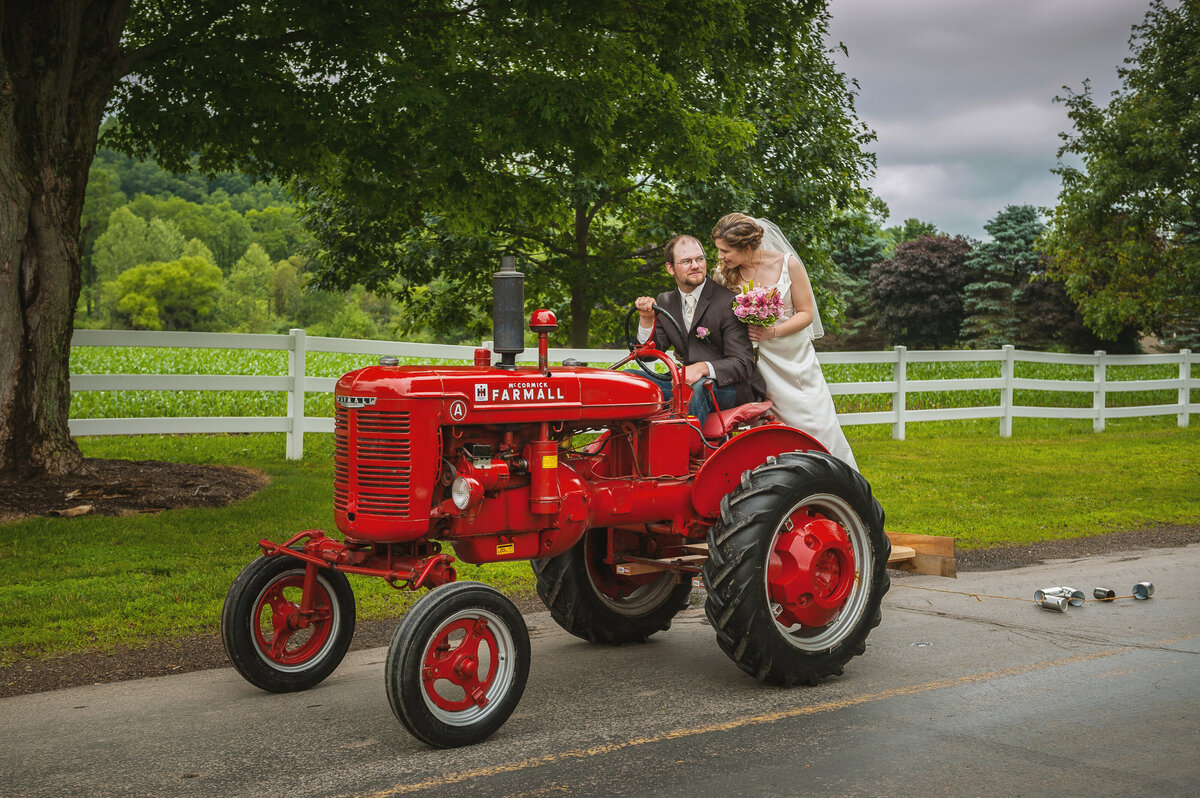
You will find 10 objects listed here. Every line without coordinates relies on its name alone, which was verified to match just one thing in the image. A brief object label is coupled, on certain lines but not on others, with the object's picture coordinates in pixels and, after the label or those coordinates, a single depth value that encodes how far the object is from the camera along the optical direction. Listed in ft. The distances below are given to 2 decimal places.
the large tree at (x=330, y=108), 32.53
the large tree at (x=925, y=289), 150.20
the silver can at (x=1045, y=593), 23.09
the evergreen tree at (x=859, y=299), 163.02
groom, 19.43
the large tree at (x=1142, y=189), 81.30
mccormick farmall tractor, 14.96
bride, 20.67
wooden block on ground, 20.11
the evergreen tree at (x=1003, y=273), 139.23
